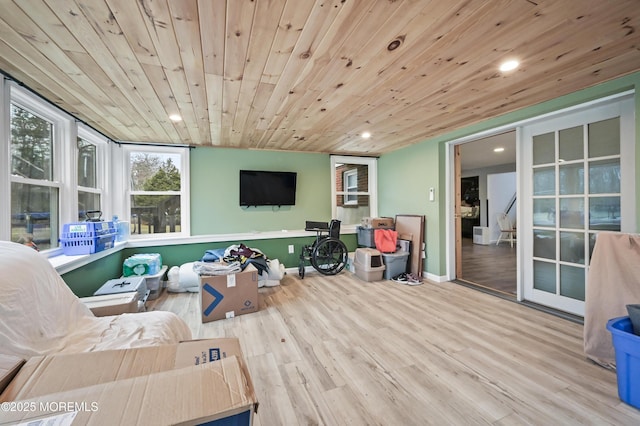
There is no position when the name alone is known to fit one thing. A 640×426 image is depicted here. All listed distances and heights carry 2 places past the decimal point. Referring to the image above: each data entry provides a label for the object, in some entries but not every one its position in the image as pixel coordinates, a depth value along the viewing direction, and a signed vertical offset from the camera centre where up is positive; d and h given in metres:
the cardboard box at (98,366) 0.63 -0.44
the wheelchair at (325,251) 4.18 -0.65
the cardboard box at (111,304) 1.87 -0.68
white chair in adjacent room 7.28 -0.48
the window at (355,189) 5.19 +0.50
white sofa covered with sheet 1.12 -0.56
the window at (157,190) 3.91 +0.38
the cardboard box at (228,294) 2.67 -0.89
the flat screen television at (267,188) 4.30 +0.44
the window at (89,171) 3.00 +0.57
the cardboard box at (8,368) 0.62 -0.40
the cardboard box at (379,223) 4.46 -0.20
